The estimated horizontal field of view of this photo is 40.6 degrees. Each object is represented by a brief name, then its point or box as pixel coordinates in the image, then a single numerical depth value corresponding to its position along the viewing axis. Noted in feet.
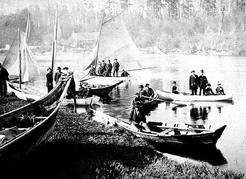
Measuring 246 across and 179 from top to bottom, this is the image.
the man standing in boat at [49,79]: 66.21
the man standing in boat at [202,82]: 74.90
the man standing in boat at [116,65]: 102.42
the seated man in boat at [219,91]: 79.05
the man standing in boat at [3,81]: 69.67
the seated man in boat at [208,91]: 78.12
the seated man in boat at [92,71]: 97.94
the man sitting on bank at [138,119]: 45.21
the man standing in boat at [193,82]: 74.64
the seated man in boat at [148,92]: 71.53
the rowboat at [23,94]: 69.15
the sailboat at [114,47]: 99.81
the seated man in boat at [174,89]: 78.99
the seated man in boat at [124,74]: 106.83
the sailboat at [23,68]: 72.54
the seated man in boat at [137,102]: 46.91
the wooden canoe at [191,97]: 76.64
